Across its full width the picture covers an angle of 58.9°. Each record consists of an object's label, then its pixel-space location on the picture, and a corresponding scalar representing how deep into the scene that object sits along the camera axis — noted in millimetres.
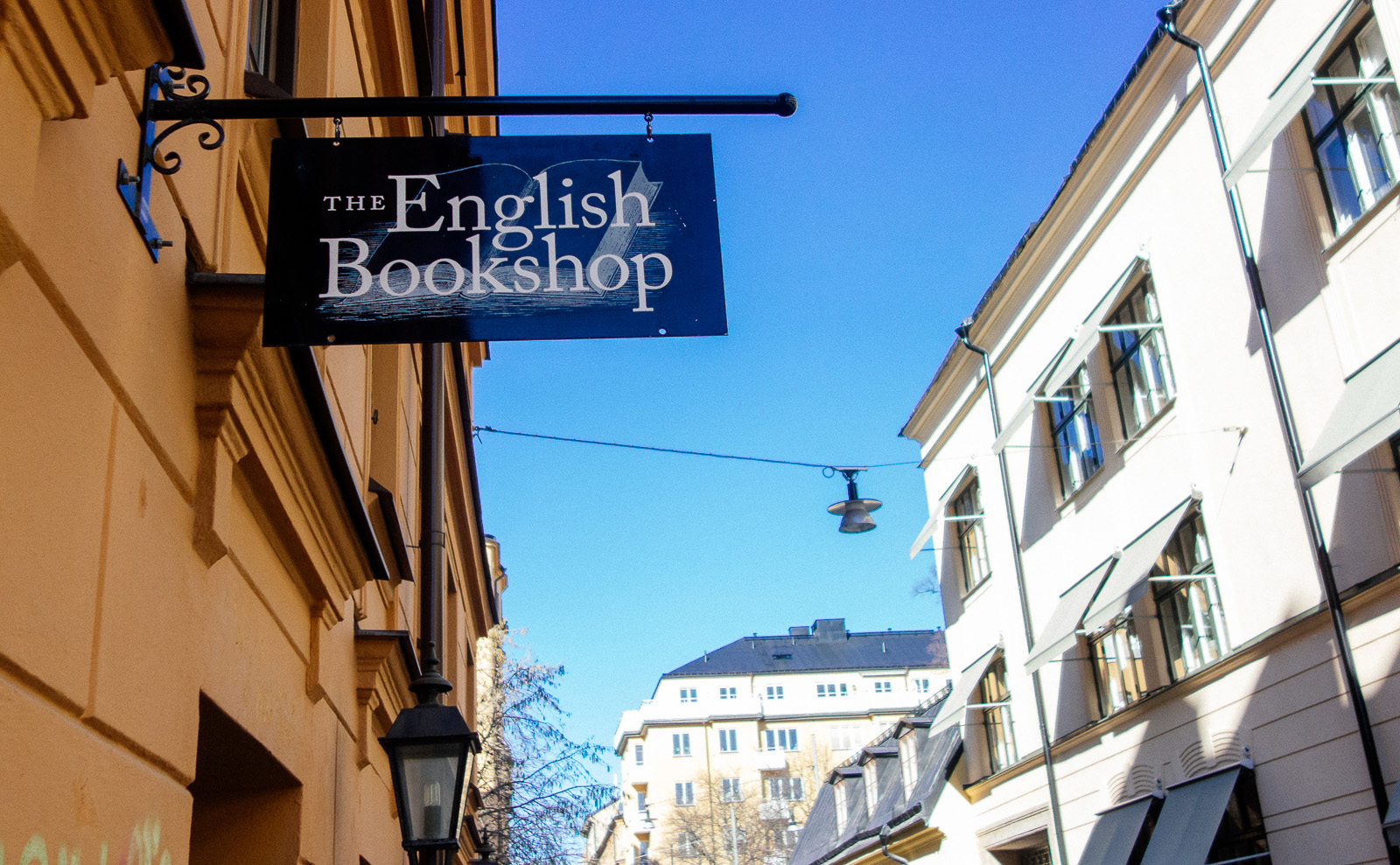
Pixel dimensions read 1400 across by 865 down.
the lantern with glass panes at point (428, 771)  5586
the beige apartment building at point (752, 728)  72625
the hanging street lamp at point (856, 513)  18234
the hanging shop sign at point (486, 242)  3646
